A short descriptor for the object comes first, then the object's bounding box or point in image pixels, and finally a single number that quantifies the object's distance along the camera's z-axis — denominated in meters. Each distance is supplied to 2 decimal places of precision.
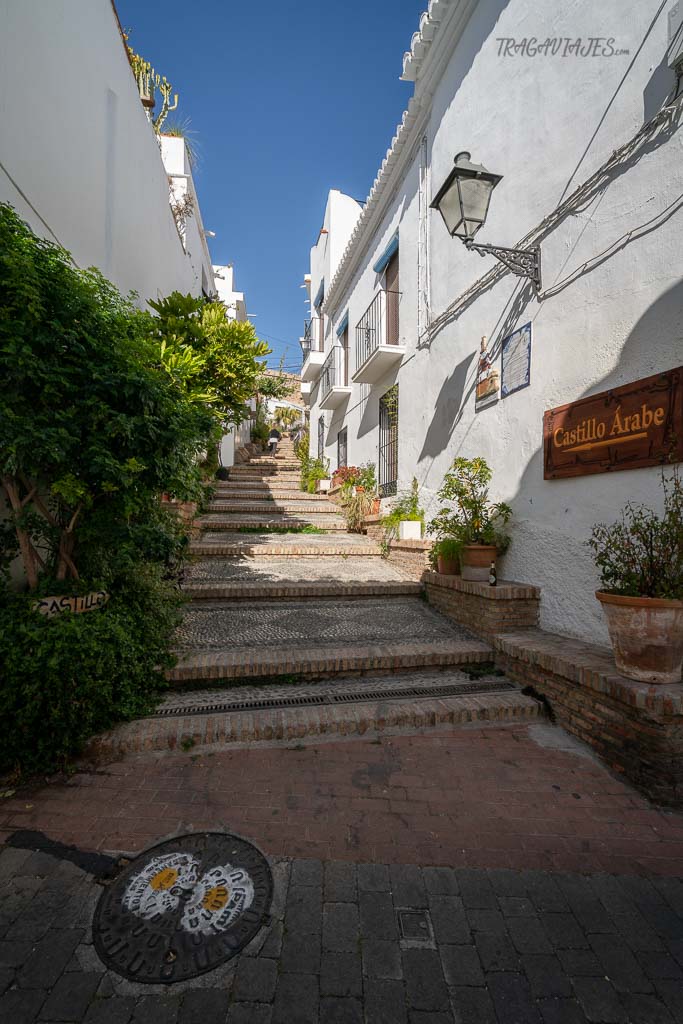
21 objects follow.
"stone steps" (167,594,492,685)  3.62
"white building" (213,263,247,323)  18.41
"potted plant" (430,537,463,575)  5.00
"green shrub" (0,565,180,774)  2.48
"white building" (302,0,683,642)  3.31
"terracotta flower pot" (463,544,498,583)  4.64
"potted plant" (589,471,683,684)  2.69
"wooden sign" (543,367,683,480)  3.07
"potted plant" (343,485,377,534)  8.75
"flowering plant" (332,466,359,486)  9.73
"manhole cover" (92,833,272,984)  1.61
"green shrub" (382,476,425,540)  6.85
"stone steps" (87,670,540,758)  2.86
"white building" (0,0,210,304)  3.39
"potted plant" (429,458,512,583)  4.68
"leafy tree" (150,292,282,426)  6.27
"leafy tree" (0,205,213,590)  2.52
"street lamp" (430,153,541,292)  4.18
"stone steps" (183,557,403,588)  5.56
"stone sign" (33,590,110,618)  2.83
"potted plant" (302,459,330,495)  12.14
